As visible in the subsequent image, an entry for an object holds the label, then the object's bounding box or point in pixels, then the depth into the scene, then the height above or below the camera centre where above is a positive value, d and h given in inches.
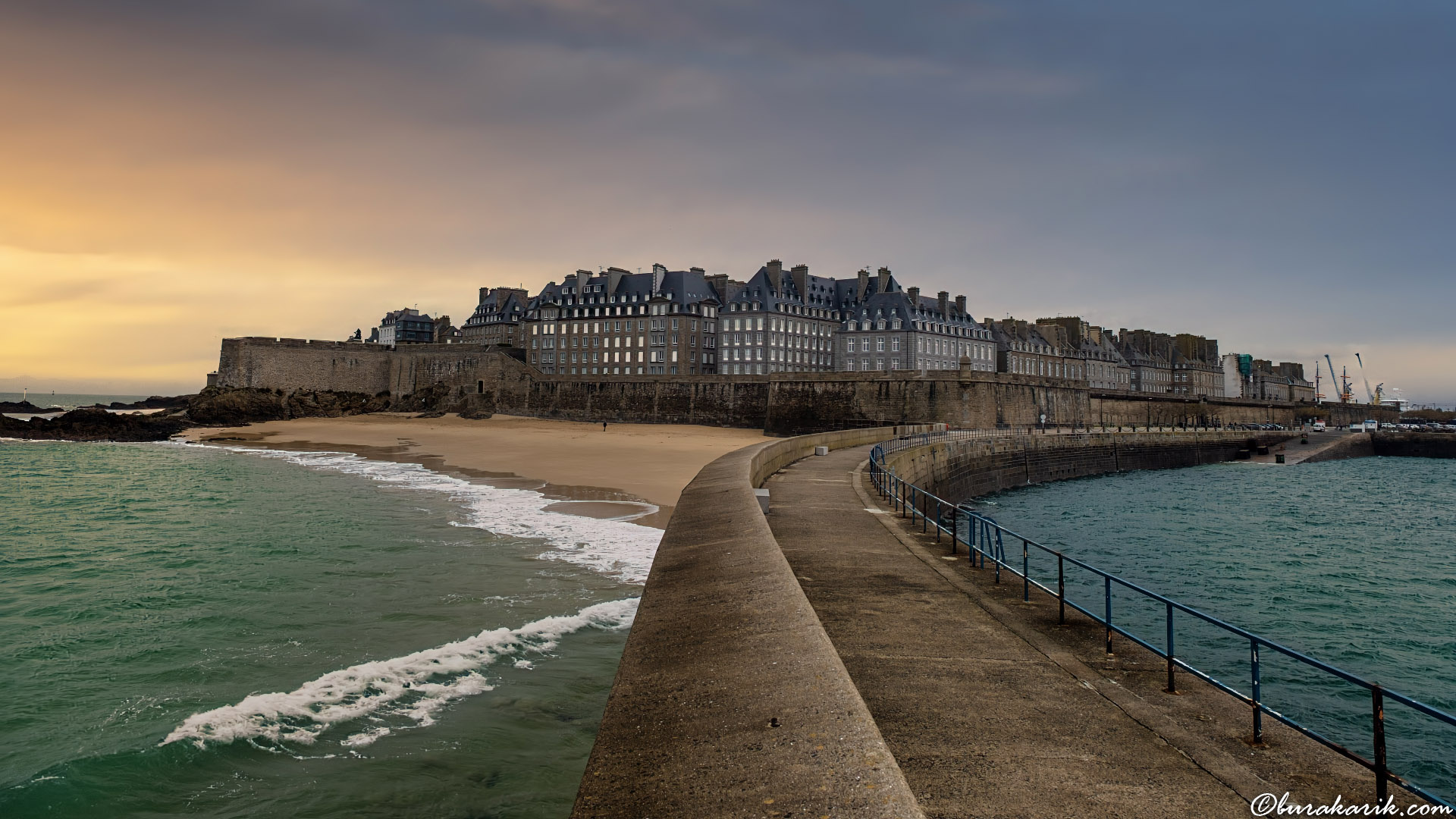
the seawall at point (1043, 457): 1269.7 -97.5
